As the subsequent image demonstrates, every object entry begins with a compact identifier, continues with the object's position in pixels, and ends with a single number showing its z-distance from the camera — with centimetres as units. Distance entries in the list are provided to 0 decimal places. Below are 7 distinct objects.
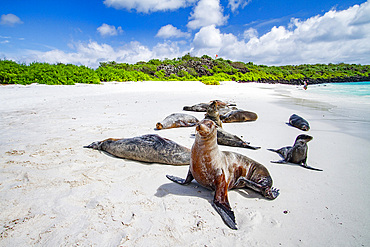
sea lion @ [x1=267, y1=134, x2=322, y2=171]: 379
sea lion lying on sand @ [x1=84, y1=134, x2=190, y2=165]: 368
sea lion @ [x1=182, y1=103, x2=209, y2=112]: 970
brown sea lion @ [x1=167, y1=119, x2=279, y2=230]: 239
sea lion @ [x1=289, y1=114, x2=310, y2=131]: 634
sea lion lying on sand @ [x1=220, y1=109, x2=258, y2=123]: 768
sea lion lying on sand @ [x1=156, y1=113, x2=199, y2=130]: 622
